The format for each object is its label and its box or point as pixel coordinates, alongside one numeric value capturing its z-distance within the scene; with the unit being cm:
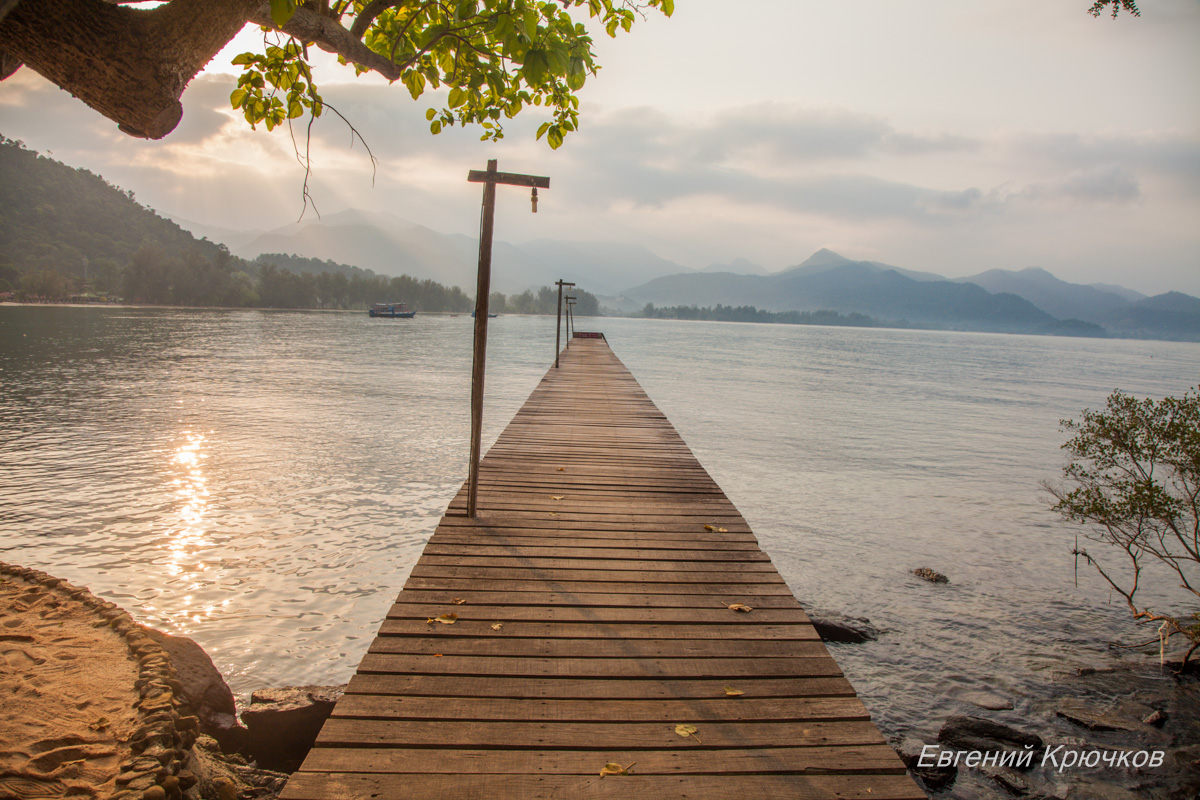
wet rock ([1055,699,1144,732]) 579
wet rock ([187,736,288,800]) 329
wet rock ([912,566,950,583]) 937
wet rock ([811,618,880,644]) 738
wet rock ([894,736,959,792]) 492
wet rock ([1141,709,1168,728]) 580
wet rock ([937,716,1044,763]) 538
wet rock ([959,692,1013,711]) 614
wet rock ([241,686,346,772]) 442
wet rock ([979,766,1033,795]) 492
